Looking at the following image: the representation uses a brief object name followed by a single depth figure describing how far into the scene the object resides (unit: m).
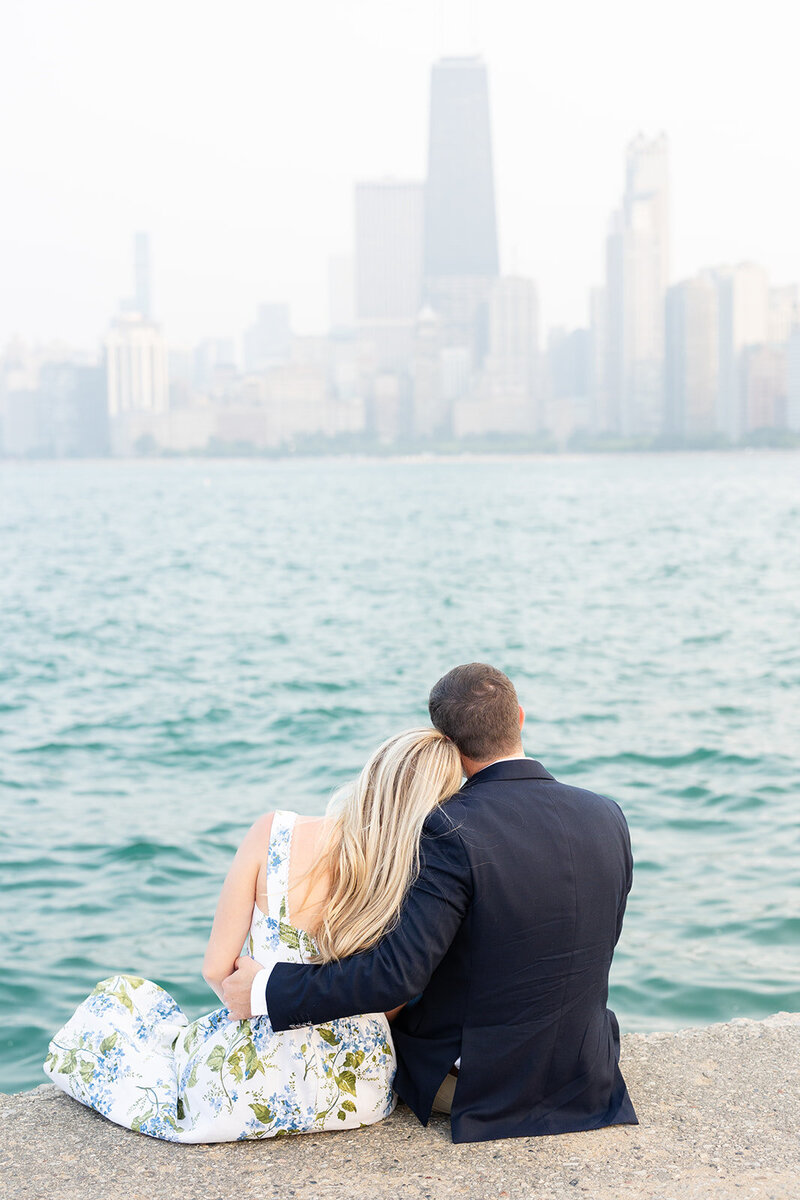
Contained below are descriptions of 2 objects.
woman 2.41
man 2.37
